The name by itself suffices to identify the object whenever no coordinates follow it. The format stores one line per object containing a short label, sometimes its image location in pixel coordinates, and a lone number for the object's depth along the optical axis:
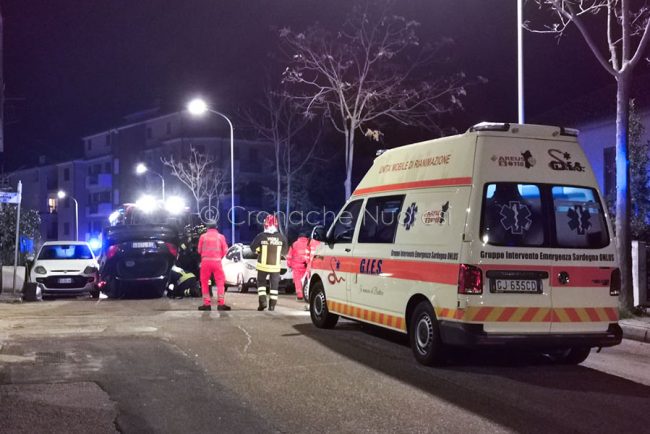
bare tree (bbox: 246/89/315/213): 38.31
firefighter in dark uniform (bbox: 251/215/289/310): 13.00
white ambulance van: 7.05
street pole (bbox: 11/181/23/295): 16.89
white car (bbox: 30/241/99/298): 17.72
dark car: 15.70
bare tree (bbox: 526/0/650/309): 12.61
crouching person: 15.88
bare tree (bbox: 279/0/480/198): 22.97
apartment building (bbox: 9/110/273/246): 54.38
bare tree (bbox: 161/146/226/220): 46.05
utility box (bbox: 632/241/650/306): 13.24
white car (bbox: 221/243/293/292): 19.40
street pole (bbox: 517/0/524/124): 15.27
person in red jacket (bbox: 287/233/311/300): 15.91
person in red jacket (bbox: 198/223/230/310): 13.05
